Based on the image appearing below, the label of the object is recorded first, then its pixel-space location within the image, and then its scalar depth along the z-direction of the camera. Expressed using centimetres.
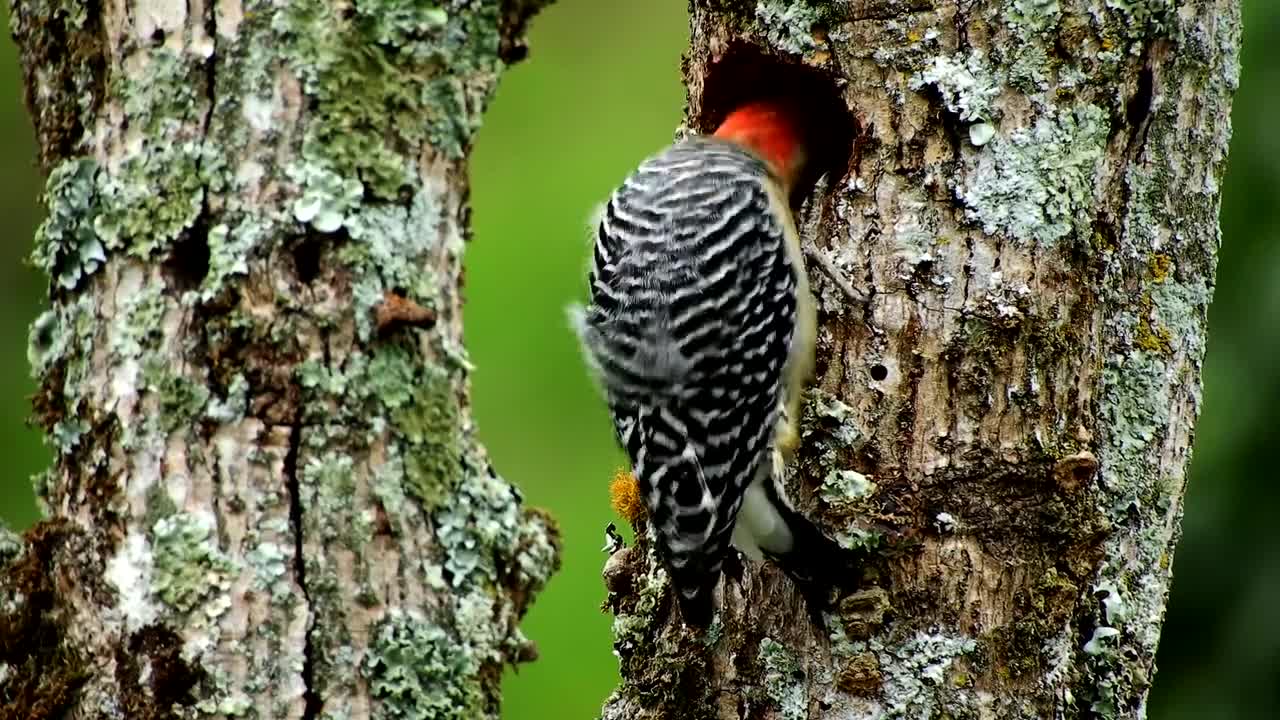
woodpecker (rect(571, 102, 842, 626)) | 721
